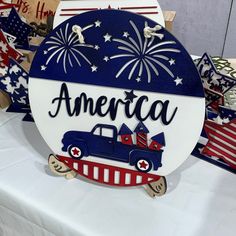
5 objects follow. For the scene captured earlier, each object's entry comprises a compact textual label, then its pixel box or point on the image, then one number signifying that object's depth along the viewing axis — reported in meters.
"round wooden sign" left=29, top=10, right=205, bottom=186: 0.52
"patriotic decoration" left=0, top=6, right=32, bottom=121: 0.75
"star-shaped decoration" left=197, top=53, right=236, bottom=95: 0.67
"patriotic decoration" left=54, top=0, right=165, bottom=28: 0.63
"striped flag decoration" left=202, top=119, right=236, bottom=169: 0.64
